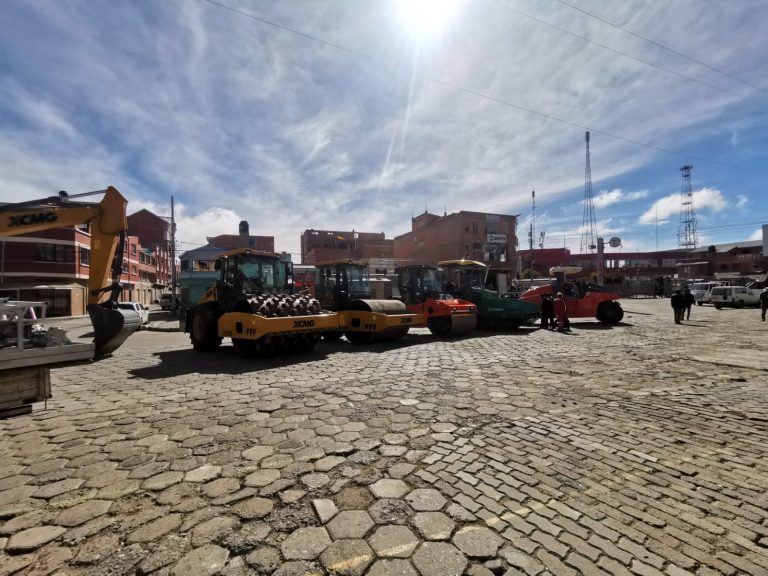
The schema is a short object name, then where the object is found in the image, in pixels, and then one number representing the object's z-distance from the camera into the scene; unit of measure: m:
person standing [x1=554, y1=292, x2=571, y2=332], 13.88
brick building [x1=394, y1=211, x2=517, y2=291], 49.31
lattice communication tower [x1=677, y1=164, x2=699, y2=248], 65.39
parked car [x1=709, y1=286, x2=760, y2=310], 26.73
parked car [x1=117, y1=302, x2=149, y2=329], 16.85
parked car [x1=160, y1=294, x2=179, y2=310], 31.08
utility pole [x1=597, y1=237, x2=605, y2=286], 34.41
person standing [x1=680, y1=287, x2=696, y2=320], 16.34
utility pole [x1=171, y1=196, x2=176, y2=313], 31.30
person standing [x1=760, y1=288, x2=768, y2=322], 17.20
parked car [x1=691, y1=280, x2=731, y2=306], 29.18
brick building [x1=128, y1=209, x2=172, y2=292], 64.81
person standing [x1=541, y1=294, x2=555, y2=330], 14.82
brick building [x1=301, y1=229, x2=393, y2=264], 64.00
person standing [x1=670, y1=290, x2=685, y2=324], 16.14
